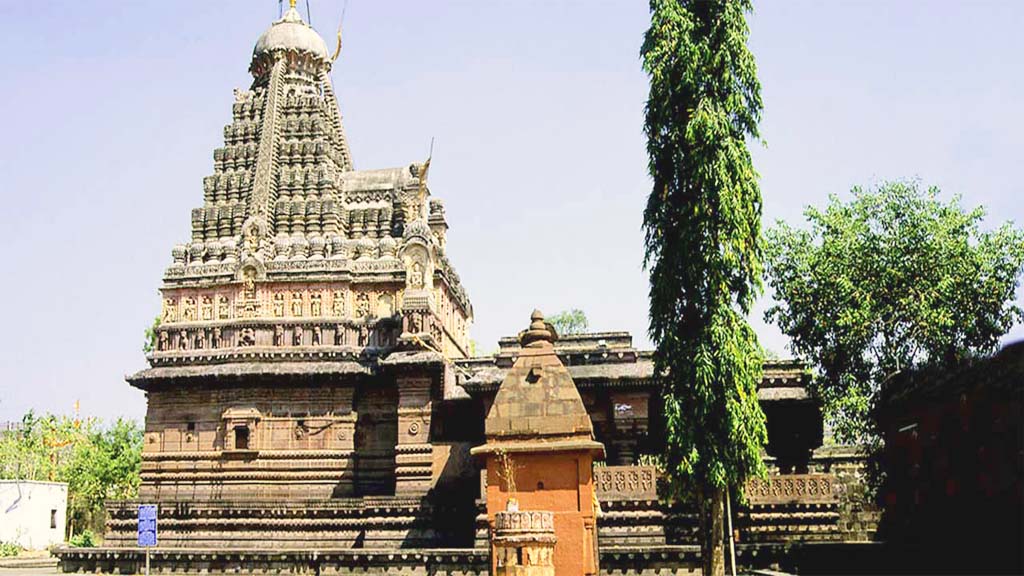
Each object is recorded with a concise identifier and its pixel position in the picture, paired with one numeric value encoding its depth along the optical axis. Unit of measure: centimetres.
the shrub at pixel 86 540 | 3831
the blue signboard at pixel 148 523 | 2038
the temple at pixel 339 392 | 2408
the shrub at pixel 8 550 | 3822
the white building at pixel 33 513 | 4150
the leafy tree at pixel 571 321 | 6750
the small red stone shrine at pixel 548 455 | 1334
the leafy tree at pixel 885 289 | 2584
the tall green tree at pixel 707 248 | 1814
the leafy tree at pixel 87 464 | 4672
